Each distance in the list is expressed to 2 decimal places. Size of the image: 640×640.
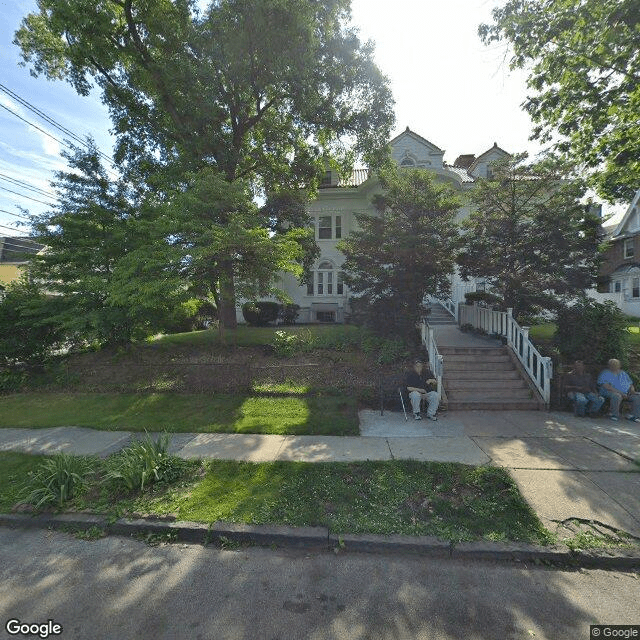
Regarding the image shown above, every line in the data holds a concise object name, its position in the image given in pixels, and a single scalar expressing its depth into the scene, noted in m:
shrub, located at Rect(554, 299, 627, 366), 7.93
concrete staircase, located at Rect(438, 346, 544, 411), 7.46
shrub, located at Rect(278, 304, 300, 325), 17.75
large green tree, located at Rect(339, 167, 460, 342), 9.14
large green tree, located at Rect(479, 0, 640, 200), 7.93
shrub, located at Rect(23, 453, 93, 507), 3.89
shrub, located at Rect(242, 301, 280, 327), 17.16
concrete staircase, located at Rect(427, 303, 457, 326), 13.91
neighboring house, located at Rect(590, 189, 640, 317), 20.56
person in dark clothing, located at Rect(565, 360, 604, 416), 6.93
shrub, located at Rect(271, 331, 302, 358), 10.07
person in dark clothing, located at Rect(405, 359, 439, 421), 6.85
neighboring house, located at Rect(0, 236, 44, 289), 29.98
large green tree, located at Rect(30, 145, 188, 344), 8.64
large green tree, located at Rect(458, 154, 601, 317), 9.55
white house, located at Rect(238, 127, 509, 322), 19.27
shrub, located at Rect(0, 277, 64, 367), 9.75
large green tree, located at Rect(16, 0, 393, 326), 11.12
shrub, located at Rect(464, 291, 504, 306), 10.88
